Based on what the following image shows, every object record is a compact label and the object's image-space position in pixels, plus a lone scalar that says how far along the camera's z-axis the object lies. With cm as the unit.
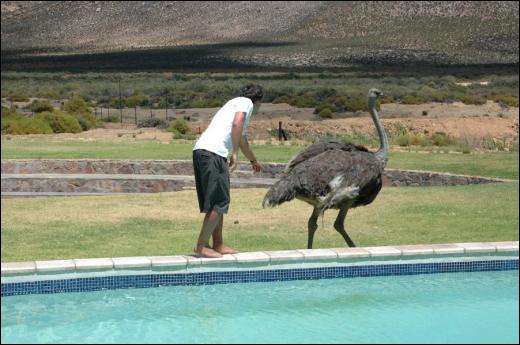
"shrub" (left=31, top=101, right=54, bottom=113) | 4253
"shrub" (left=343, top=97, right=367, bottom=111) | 5206
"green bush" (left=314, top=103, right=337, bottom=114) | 4895
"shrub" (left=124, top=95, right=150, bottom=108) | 5481
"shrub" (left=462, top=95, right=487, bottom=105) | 5421
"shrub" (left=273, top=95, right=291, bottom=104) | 5525
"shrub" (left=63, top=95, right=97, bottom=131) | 3688
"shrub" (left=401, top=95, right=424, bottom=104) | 5459
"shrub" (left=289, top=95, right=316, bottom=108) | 5331
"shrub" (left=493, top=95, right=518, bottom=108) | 5370
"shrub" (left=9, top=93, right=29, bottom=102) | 5441
